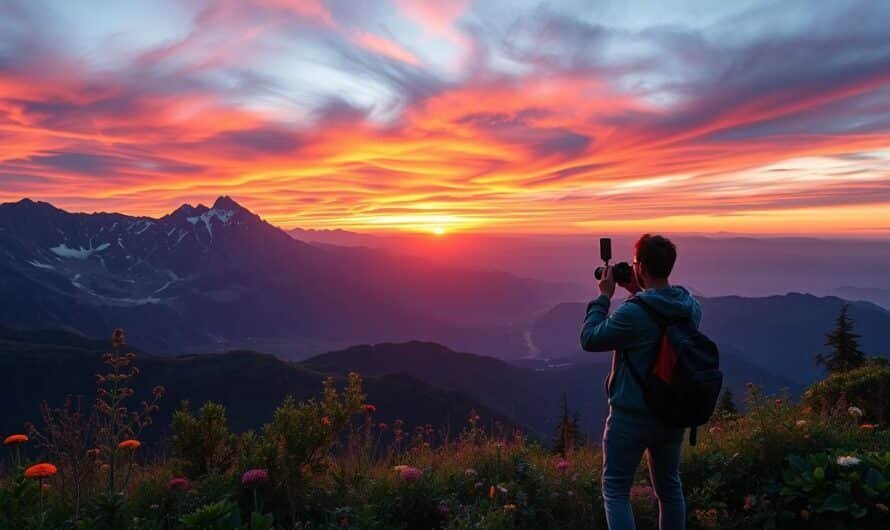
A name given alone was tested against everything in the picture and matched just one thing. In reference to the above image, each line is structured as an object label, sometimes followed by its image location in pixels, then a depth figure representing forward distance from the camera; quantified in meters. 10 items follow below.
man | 3.62
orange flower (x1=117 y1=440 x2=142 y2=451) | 4.33
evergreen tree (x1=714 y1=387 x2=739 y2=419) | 19.63
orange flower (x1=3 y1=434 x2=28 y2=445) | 4.38
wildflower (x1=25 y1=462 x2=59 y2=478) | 3.81
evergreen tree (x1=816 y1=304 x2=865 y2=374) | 26.06
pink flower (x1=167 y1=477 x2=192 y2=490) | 4.49
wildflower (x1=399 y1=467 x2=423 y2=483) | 4.56
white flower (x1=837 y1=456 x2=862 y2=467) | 4.57
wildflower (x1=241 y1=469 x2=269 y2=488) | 4.03
